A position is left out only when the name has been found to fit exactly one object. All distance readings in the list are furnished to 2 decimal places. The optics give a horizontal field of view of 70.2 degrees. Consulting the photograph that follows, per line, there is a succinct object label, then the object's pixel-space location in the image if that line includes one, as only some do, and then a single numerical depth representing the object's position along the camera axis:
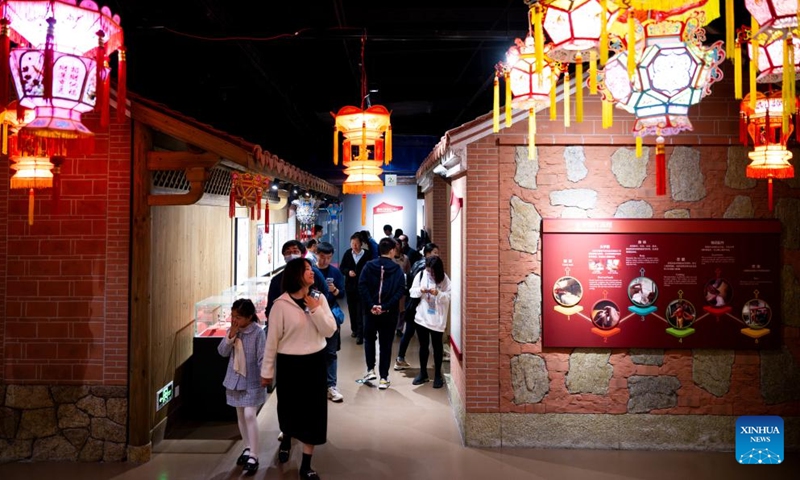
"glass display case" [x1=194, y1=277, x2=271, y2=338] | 7.18
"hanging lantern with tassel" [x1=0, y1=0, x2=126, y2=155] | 3.48
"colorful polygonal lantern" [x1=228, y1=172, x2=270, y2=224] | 6.97
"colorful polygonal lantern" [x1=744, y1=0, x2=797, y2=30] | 3.10
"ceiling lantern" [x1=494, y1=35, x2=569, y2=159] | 4.88
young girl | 5.62
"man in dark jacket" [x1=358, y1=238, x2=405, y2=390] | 8.20
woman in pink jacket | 5.16
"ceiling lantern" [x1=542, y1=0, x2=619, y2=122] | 3.68
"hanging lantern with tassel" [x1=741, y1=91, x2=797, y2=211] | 5.14
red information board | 6.15
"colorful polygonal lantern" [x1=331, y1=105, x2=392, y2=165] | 5.68
